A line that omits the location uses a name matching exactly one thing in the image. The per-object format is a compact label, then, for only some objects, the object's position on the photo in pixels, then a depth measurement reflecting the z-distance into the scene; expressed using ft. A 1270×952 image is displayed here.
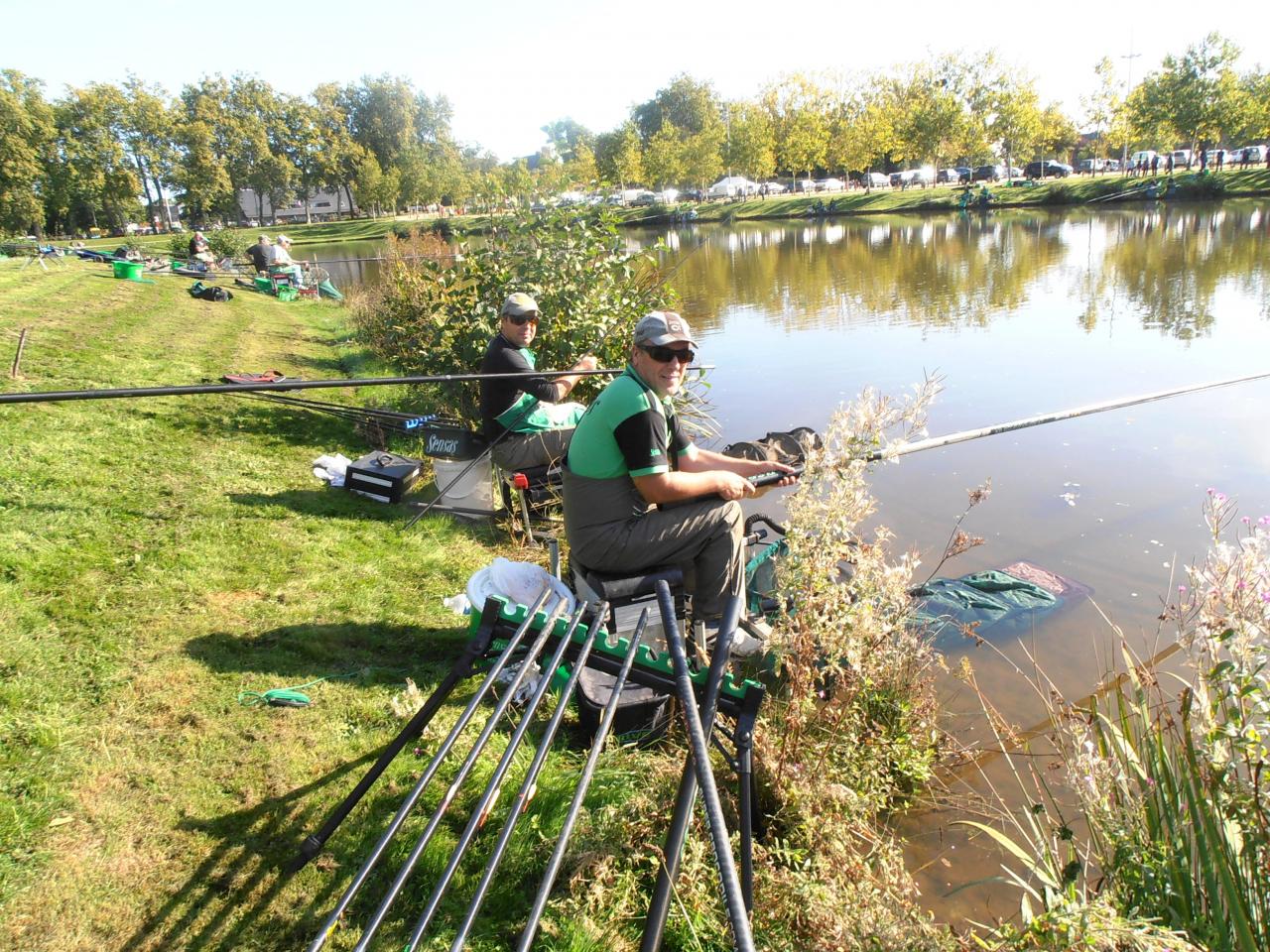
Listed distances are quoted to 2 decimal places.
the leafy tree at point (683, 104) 283.79
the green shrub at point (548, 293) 22.07
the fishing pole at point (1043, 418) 13.21
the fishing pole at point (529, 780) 4.90
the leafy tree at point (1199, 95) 132.16
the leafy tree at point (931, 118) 171.63
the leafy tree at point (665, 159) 192.03
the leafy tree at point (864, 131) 182.50
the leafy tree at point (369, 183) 223.71
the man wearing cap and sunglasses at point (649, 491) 11.26
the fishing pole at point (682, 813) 6.05
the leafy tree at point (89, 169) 169.78
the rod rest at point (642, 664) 7.97
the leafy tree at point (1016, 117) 168.04
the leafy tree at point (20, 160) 143.54
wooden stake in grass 23.91
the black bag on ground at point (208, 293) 51.88
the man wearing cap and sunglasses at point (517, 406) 17.95
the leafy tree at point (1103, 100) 162.09
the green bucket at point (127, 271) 58.08
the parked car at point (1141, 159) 164.02
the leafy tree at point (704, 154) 191.11
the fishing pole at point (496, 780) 4.97
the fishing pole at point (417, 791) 5.10
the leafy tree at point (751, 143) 193.36
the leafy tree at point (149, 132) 198.80
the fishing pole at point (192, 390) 6.83
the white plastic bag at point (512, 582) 12.94
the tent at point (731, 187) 203.51
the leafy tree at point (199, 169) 204.33
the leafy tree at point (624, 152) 199.00
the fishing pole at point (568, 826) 4.82
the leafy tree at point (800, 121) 191.11
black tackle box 19.58
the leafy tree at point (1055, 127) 171.73
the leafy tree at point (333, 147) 237.86
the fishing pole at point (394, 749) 8.06
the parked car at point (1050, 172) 180.24
